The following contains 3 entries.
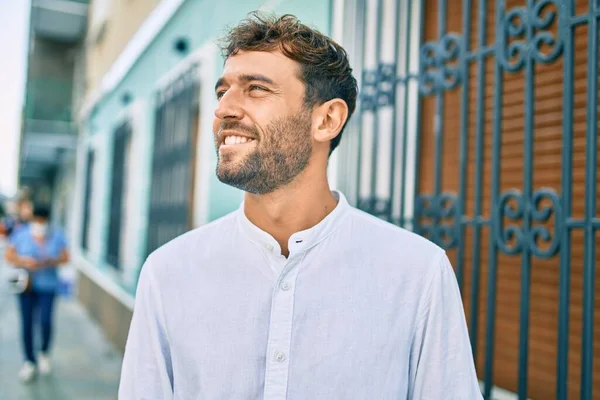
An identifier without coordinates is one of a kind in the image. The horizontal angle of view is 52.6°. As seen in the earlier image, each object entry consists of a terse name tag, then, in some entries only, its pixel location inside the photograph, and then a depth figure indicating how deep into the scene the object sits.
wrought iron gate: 2.07
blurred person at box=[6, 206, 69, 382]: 5.72
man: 1.38
